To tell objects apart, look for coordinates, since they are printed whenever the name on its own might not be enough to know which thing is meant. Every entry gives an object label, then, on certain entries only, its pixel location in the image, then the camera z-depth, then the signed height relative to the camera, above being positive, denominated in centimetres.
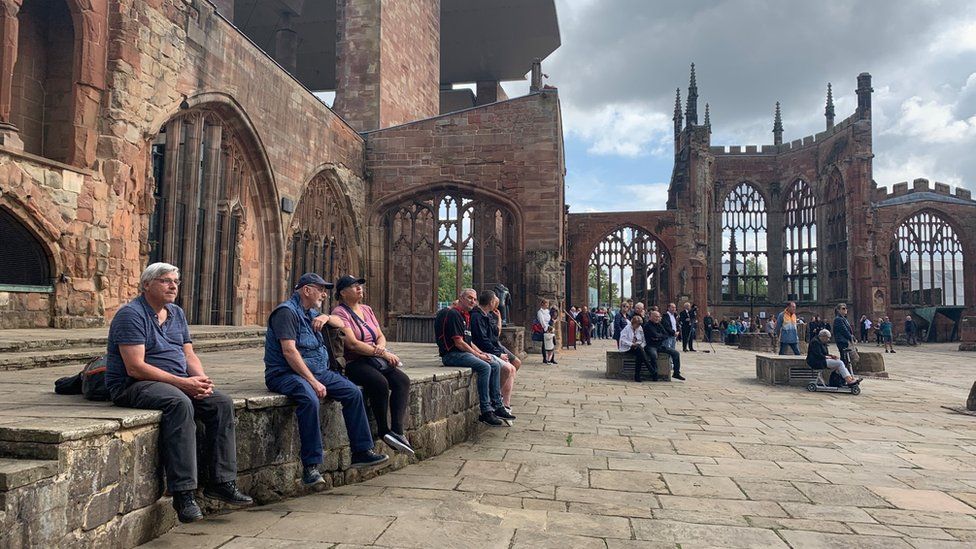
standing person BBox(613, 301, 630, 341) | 2008 -52
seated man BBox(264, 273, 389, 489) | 359 -44
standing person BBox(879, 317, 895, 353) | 2161 -101
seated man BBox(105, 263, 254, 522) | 285 -42
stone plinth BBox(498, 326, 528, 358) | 1155 -66
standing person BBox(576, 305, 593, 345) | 2173 -84
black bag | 324 -43
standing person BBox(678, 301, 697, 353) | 1870 -66
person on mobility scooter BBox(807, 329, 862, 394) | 913 -92
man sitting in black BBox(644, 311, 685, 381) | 1012 -57
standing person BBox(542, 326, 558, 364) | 1283 -88
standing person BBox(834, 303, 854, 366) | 1076 -54
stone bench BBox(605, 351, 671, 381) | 1050 -106
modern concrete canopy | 2347 +1163
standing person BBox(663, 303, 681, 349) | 1046 -40
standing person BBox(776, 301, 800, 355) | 1291 -62
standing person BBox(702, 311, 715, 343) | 2367 -86
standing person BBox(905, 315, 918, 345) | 2675 -115
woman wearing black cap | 420 -46
